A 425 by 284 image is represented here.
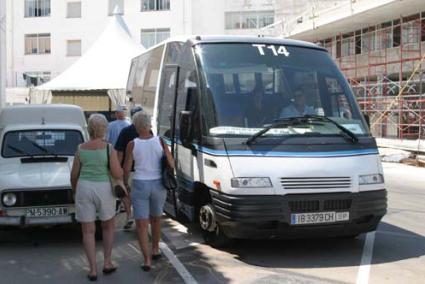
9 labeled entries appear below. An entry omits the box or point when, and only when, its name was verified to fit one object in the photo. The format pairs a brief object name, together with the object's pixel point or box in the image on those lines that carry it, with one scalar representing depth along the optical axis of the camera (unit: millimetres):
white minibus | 6918
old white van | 7633
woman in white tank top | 6801
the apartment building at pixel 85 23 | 48594
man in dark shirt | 7961
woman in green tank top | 6348
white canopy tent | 24641
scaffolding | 24266
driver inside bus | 7597
